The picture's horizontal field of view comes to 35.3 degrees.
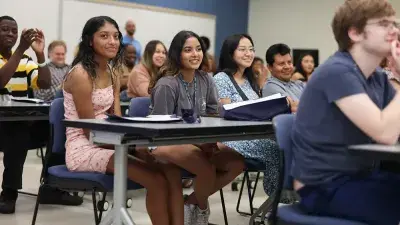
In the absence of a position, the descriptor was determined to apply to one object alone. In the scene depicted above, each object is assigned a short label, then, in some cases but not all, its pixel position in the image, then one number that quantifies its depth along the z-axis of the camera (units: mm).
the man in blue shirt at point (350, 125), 1895
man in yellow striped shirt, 4074
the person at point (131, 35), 8773
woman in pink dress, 2934
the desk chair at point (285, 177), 2010
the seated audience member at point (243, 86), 3602
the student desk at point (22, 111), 3584
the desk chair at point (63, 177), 2908
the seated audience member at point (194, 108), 3186
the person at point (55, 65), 5989
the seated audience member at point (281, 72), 4066
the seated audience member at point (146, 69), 5637
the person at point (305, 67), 6723
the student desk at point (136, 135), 2350
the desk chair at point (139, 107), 3514
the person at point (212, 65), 7120
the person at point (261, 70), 7292
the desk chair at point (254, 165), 3539
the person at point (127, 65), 6539
